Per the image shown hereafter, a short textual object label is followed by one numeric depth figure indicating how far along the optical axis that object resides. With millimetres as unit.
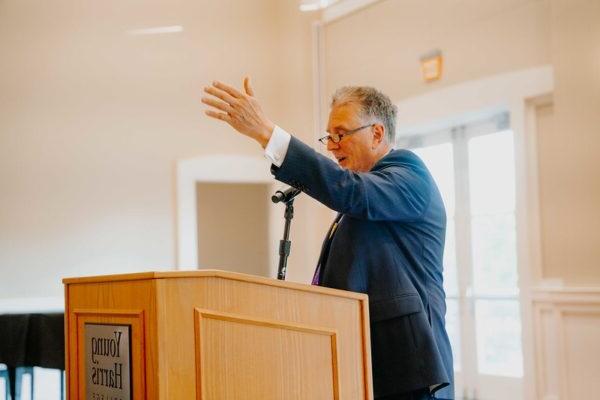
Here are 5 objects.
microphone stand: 5536
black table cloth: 8030
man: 5032
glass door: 10470
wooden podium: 4682
